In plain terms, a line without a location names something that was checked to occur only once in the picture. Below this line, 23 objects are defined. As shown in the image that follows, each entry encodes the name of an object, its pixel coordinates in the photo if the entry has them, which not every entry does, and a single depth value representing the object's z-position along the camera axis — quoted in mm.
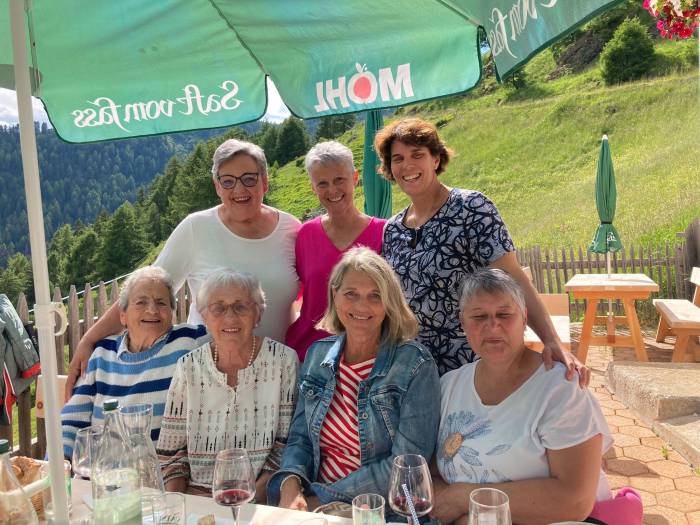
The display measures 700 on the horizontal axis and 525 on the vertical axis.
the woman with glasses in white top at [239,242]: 2885
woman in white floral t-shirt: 1749
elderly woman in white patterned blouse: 2322
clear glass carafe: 1560
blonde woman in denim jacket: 2080
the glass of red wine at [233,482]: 1500
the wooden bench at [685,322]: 5808
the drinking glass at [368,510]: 1300
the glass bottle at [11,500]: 1419
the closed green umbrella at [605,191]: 7676
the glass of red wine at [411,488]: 1429
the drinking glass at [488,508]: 1236
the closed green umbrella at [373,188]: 3689
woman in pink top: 2840
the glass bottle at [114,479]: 1363
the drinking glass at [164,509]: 1475
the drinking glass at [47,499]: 1563
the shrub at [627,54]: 34500
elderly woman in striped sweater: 2521
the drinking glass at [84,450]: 1720
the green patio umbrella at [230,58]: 2365
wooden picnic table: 6492
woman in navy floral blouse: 2367
